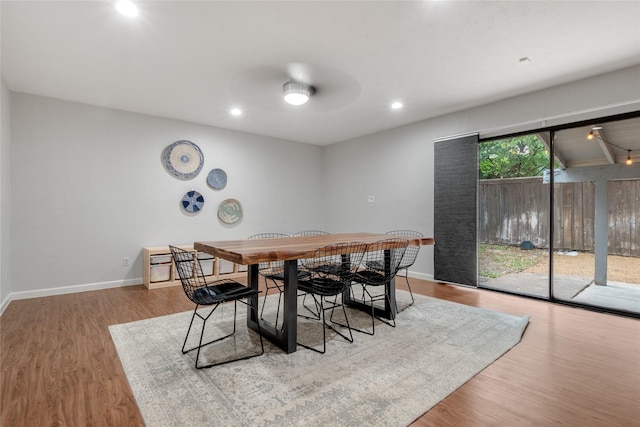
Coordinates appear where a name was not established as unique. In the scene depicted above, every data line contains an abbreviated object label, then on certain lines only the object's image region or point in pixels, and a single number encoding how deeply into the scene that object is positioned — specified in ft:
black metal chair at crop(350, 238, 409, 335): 9.16
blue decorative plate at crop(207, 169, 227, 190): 16.67
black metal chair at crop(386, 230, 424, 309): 12.04
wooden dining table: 6.96
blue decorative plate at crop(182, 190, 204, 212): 15.84
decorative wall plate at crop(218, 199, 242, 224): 17.17
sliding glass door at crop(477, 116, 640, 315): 10.63
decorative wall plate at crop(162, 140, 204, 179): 15.37
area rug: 5.31
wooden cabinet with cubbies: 13.82
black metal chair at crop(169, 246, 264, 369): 7.01
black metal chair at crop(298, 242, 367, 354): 7.81
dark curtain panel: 13.71
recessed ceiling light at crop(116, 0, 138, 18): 6.91
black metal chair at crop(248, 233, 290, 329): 9.29
